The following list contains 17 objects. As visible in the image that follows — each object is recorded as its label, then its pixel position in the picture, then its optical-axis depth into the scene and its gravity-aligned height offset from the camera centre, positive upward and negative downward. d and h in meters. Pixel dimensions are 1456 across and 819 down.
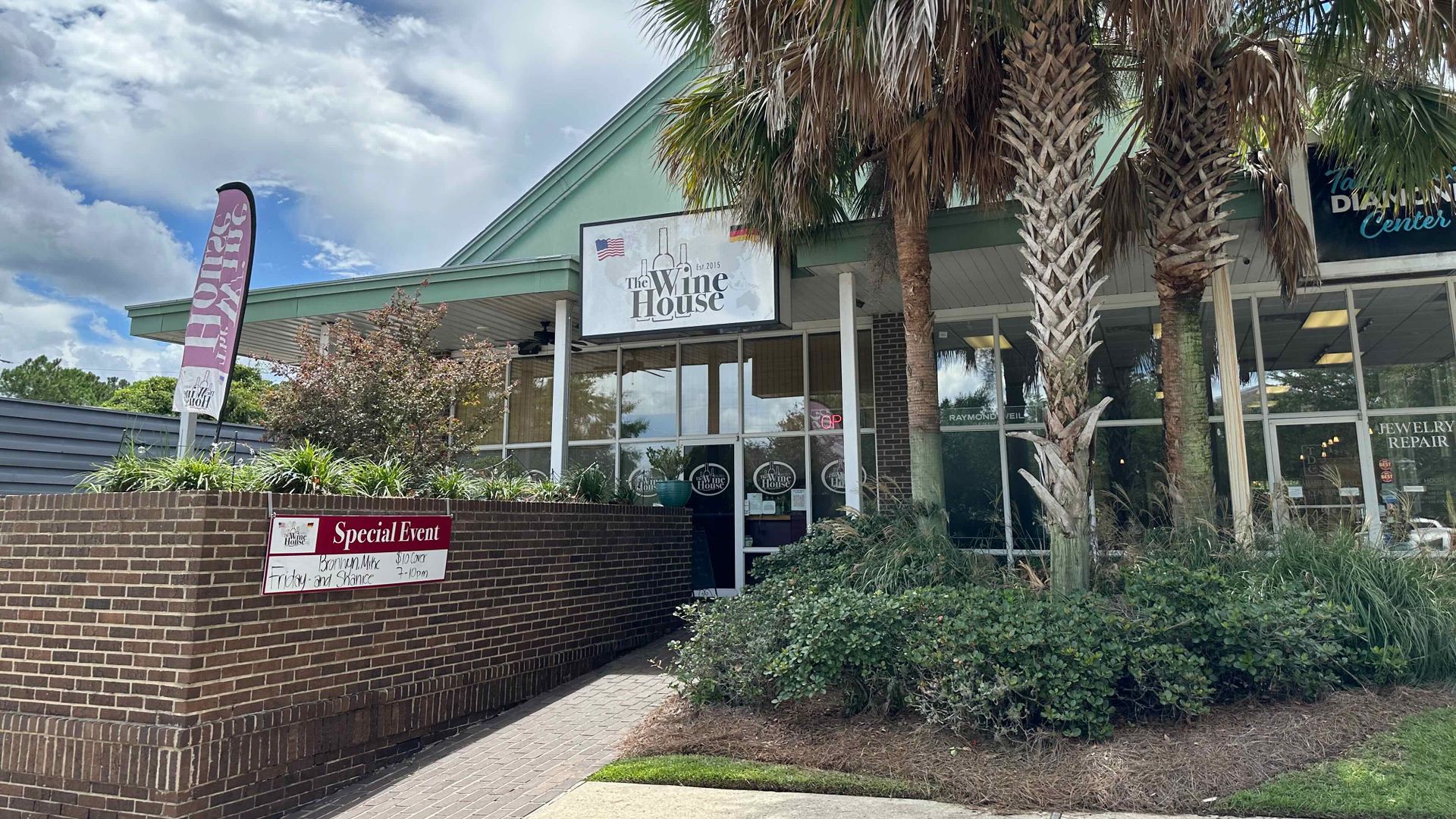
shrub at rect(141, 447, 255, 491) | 5.63 +0.24
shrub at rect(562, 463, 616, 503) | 9.27 +0.25
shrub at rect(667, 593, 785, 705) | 6.24 -1.10
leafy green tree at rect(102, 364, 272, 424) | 36.06 +5.44
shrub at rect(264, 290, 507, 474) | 8.00 +1.09
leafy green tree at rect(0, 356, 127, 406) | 50.41 +7.76
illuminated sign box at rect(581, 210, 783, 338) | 9.66 +2.65
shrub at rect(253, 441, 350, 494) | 5.96 +0.28
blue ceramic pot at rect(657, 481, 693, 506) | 11.10 +0.19
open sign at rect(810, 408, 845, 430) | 12.04 +1.20
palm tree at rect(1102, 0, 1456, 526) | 6.85 +3.29
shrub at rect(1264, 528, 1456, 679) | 5.78 -0.63
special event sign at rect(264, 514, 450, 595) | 5.59 -0.28
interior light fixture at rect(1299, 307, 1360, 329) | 10.60 +2.20
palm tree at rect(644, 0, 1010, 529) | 6.49 +3.36
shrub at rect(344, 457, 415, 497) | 6.55 +0.25
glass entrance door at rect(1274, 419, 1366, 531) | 10.31 +0.46
